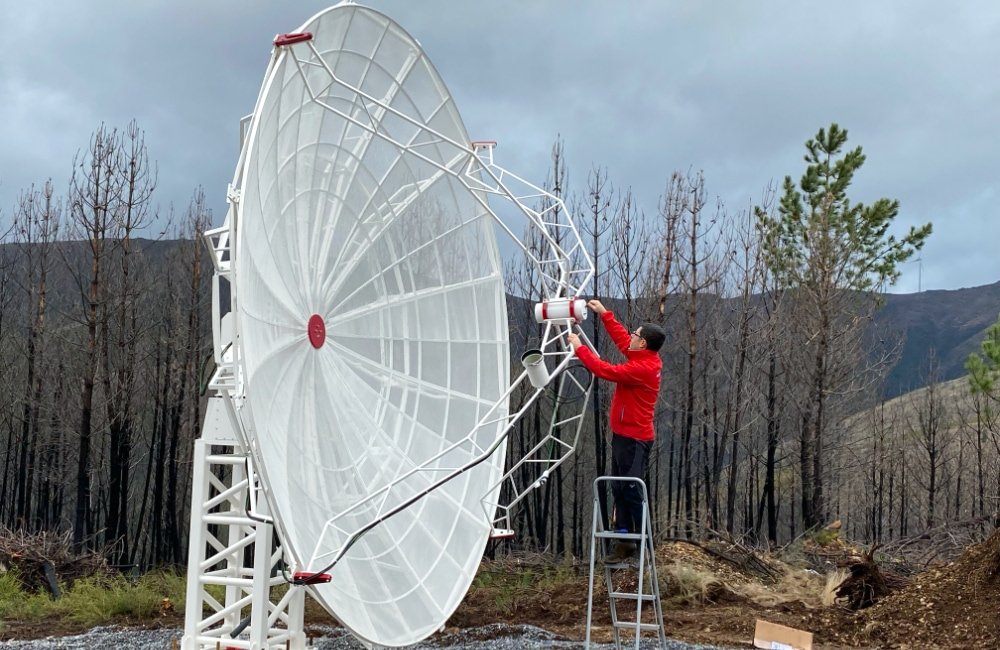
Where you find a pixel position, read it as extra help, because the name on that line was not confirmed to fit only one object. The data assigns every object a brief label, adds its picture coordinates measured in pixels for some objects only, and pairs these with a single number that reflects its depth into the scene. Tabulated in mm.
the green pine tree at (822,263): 22281
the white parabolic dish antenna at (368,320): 7742
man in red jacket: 8883
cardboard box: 11430
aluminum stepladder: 7980
